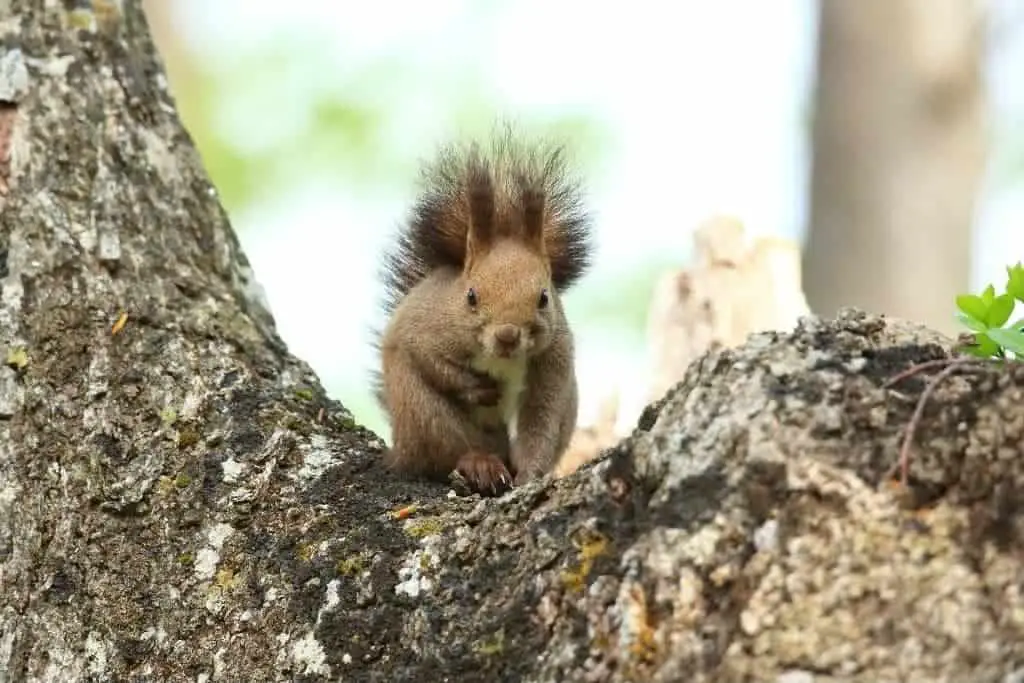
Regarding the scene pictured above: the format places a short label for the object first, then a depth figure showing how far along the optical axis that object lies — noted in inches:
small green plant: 261.2
